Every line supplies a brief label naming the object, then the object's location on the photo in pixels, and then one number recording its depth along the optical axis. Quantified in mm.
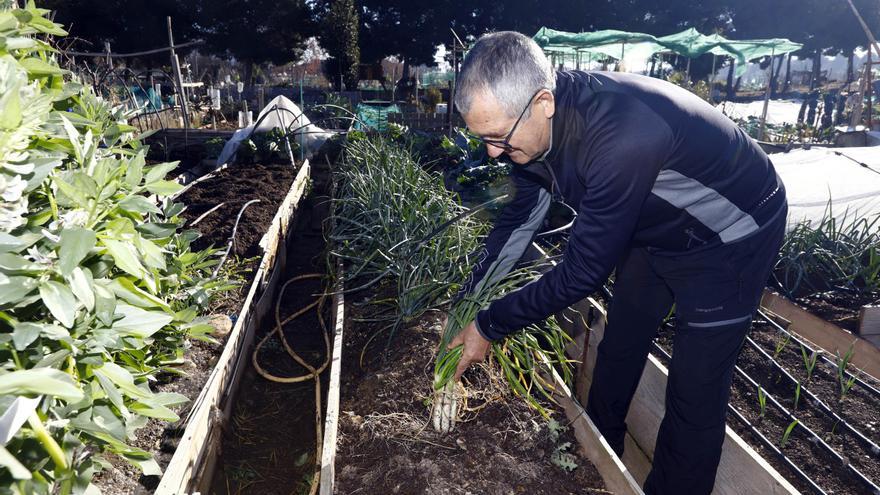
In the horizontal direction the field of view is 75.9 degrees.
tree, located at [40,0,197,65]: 22812
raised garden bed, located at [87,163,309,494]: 1783
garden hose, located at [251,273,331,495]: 2132
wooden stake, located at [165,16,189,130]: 6832
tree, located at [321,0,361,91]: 20717
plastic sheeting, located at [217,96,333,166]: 6566
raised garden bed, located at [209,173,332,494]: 2428
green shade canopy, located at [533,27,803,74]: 14039
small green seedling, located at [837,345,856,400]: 2324
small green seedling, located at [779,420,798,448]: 2021
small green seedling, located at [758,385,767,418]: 2201
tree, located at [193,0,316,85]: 25062
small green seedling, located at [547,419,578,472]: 1806
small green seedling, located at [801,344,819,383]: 2436
